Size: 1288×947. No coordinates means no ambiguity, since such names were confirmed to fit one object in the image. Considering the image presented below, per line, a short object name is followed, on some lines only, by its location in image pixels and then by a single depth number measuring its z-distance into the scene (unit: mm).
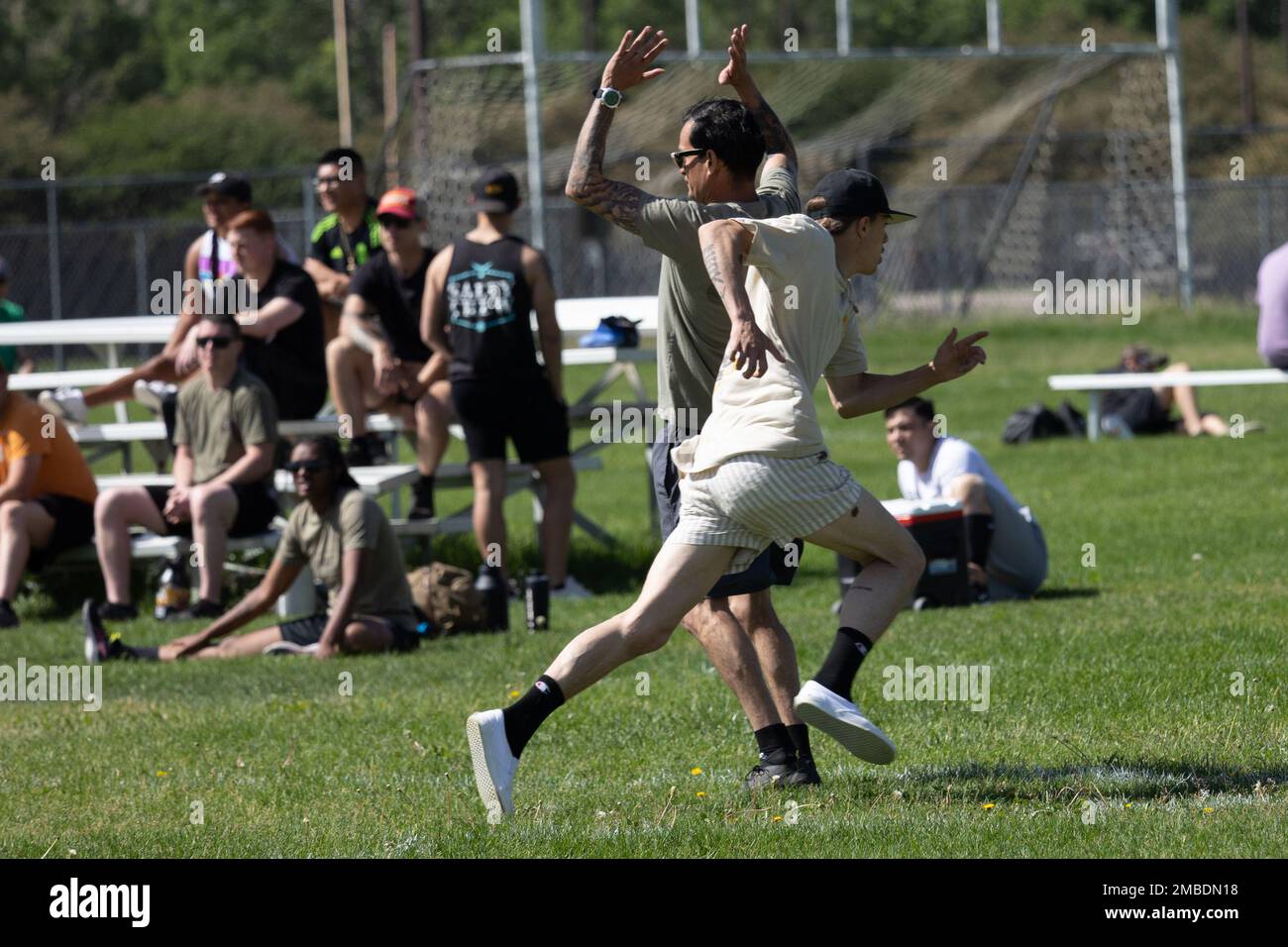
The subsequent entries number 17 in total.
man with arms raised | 5762
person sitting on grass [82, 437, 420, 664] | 9727
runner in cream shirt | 5488
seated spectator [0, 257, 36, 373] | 14401
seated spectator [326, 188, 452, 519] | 11961
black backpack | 17906
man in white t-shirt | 10312
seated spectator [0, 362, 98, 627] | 11570
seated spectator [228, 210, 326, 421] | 11992
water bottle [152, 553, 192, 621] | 11500
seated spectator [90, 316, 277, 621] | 11273
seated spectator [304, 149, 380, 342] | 12461
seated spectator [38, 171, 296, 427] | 12391
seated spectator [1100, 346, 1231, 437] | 17562
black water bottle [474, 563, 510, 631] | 10469
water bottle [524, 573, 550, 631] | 10305
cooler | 9883
